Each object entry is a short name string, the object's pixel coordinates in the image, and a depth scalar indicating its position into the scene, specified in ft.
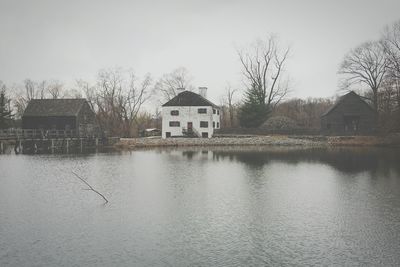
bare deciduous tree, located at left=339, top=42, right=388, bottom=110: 150.57
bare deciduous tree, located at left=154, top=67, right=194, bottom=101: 231.09
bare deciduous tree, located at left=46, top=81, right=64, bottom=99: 270.05
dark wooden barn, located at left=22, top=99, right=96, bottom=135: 171.01
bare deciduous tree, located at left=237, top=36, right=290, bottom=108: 191.55
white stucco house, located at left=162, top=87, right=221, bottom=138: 179.22
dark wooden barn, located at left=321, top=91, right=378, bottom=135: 154.30
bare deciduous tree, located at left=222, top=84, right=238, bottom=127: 232.10
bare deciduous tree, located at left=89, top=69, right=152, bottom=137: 205.67
